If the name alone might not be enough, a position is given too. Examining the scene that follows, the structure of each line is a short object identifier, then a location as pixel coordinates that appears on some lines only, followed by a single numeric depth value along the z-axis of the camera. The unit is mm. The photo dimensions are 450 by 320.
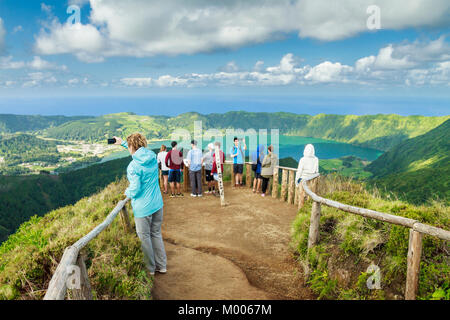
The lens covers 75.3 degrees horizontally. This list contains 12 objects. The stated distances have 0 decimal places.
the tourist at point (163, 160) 9953
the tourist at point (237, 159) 10500
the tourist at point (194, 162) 9383
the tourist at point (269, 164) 9555
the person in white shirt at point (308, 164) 7648
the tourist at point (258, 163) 10172
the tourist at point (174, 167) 9586
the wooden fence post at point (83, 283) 2768
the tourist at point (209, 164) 9914
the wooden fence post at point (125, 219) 4810
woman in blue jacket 3930
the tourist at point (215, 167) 9836
